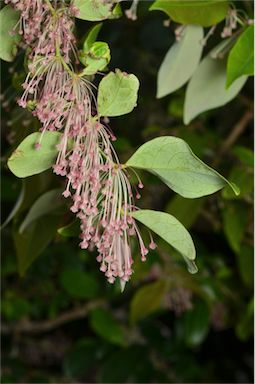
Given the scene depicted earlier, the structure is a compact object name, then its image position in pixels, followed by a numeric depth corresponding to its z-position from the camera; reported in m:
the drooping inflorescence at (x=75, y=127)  0.56
